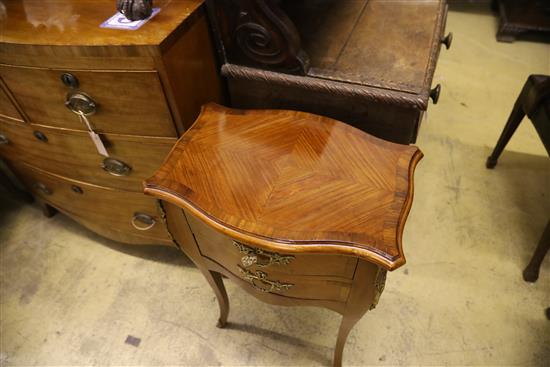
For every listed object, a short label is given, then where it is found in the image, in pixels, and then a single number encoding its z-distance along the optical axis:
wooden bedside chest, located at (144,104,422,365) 0.59
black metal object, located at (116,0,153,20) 0.73
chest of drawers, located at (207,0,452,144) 0.77
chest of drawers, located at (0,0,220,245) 0.73
